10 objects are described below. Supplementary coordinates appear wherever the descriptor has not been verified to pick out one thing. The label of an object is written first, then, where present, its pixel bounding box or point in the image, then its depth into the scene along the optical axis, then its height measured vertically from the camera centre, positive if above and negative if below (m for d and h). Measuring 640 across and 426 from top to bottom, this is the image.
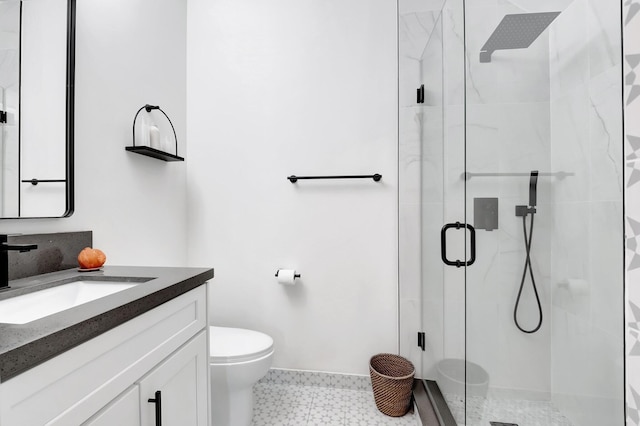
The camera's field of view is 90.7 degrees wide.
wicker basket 1.60 -0.90
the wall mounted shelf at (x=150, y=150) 1.49 +0.31
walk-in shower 0.75 +0.01
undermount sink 0.81 -0.25
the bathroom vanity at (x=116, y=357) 0.50 -0.29
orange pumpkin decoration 1.14 -0.16
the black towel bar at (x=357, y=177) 1.81 +0.22
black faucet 0.88 -0.12
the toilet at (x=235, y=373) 1.37 -0.70
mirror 1.02 +0.37
